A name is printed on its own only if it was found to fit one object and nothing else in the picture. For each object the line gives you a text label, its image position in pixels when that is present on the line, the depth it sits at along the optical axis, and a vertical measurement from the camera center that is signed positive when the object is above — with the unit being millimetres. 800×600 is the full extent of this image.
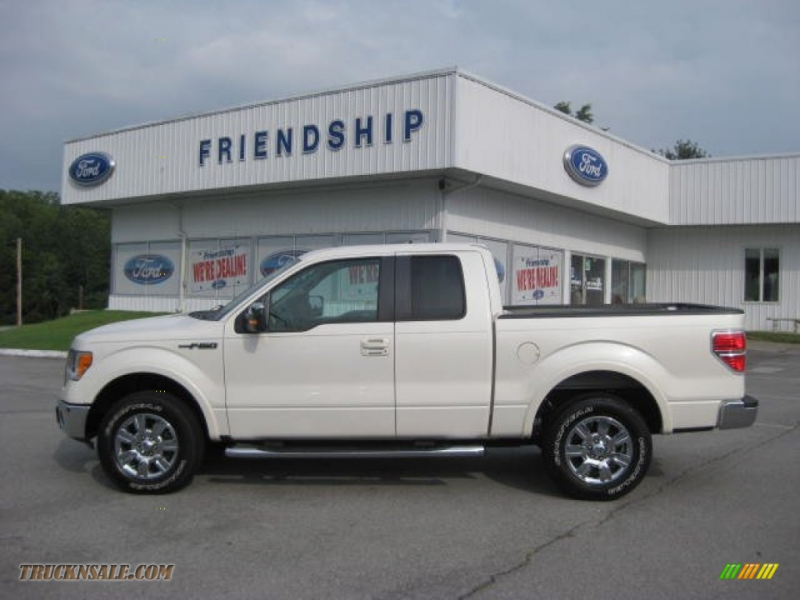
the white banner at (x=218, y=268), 21516 +863
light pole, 59172 +1563
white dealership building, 17734 +2908
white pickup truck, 5898 -638
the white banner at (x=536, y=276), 20781 +695
